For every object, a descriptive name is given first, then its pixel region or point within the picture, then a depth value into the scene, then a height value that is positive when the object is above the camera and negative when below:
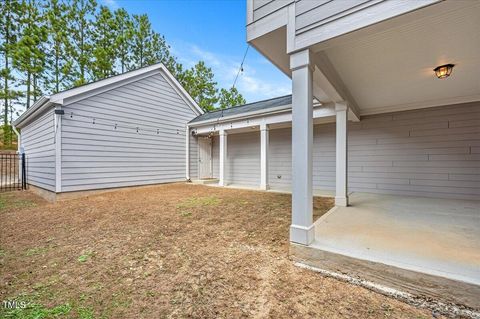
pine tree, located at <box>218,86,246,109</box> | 19.81 +5.96
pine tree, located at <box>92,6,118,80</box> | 13.57 +7.86
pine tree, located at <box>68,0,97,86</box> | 13.13 +8.01
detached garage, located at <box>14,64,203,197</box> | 6.38 +0.96
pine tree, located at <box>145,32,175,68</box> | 16.58 +8.82
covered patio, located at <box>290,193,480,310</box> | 1.84 -1.03
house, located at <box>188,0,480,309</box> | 2.15 +0.72
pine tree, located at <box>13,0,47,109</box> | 11.67 +6.71
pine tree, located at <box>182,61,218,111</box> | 18.16 +6.71
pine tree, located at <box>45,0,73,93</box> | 12.41 +6.88
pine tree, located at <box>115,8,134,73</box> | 14.57 +8.70
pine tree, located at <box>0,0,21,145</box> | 11.87 +6.82
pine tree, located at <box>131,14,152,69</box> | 15.64 +9.26
